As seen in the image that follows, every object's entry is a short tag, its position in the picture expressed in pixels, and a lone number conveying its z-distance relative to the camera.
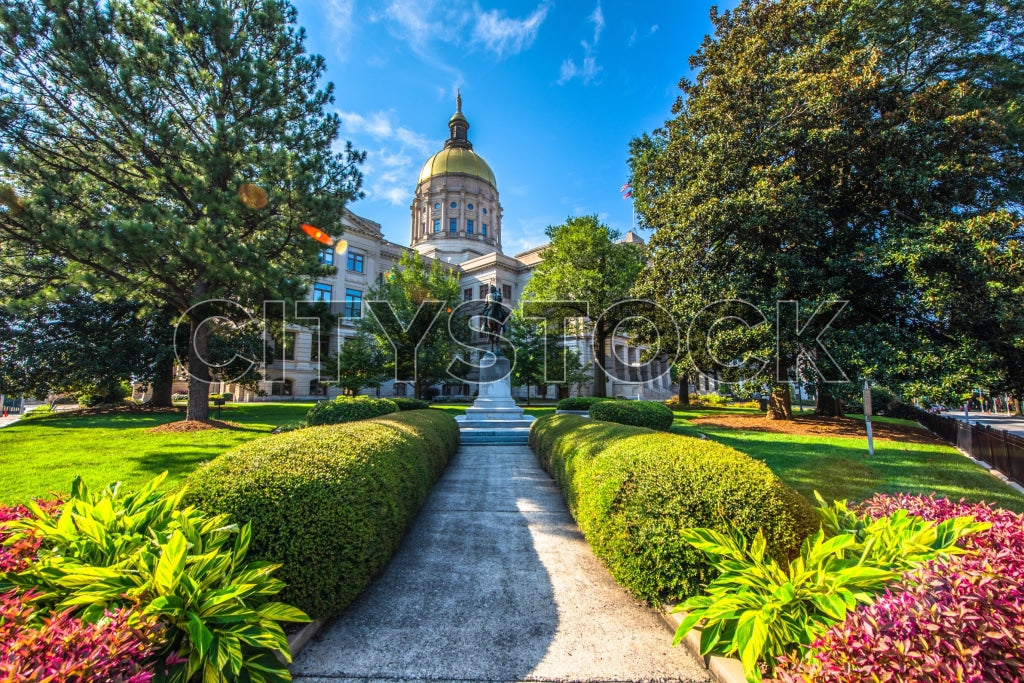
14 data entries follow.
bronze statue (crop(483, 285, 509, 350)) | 15.49
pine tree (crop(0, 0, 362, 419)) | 11.32
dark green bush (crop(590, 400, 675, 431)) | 11.67
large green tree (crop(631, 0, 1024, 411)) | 12.68
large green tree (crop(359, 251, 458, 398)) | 25.53
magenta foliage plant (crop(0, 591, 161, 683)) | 1.77
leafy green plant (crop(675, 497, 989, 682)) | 2.50
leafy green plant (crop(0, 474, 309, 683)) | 2.34
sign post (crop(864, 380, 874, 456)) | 10.07
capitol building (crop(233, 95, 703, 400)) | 38.78
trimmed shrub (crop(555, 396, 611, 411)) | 18.19
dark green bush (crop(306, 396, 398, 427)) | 11.53
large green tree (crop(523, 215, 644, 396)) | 25.97
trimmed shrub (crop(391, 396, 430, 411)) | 15.70
